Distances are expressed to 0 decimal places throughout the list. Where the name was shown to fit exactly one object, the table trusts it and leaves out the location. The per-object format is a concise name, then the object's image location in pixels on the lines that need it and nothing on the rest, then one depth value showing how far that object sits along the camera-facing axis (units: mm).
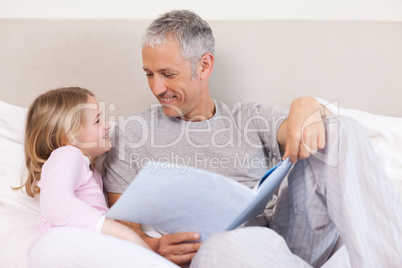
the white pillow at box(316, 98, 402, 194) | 1349
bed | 1557
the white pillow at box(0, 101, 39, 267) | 1106
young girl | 1132
